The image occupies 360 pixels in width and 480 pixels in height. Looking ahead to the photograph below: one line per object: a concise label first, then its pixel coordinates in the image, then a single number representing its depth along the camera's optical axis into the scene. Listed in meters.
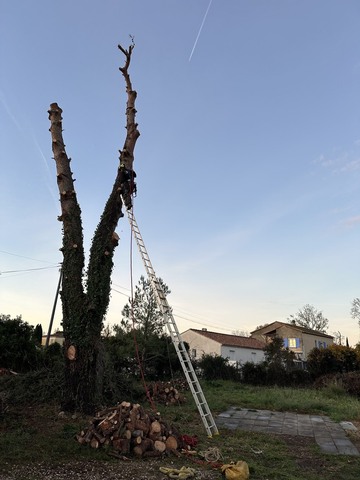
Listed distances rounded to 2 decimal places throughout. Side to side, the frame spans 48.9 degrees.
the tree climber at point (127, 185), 8.41
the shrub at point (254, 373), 18.08
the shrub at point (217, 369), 18.52
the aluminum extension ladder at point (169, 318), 6.77
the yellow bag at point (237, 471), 4.42
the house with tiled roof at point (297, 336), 40.72
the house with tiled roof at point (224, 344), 35.53
